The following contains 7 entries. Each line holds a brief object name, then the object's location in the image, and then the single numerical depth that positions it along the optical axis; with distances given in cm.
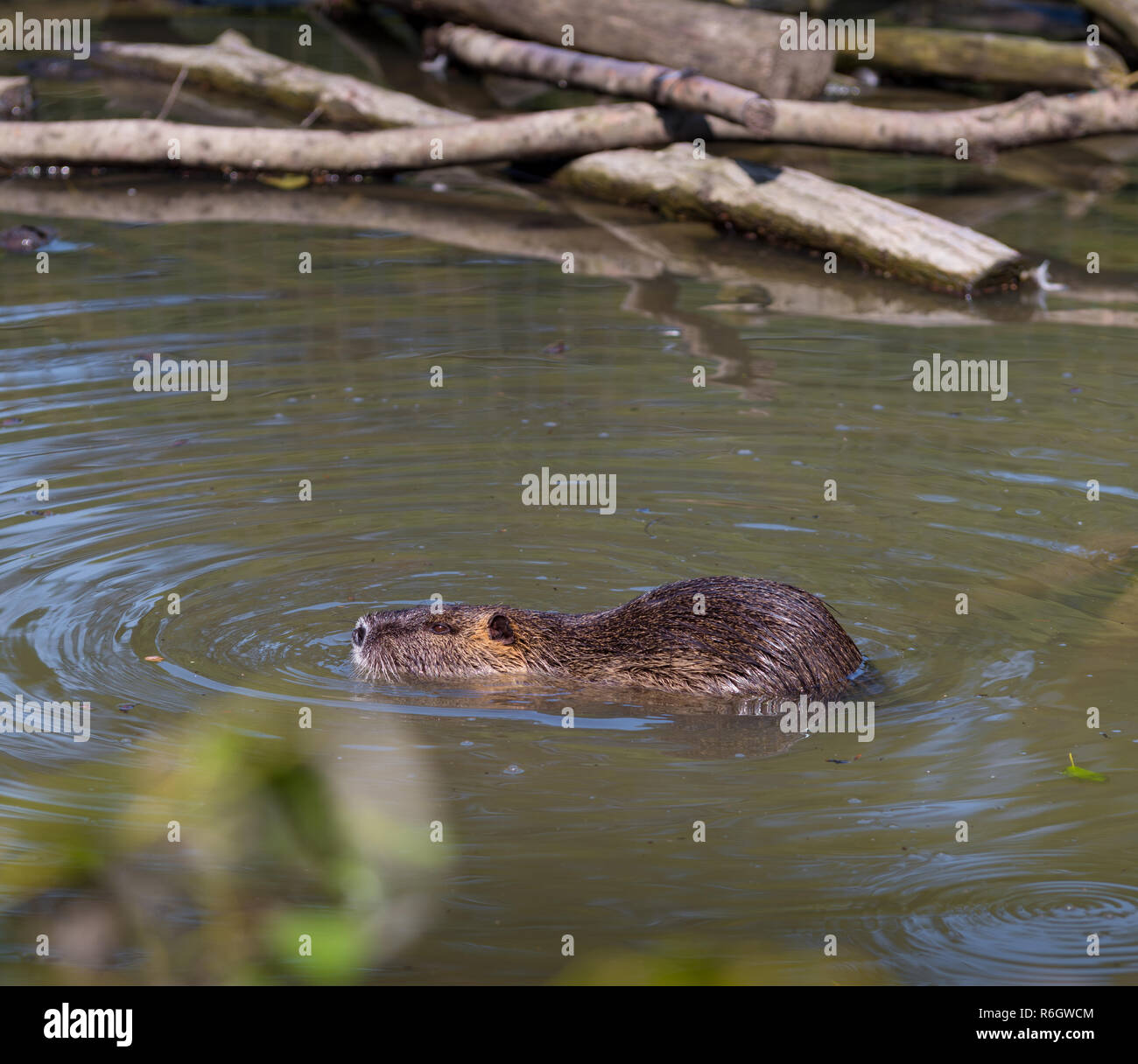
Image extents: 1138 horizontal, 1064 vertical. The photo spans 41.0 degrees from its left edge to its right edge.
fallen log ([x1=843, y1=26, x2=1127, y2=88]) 1588
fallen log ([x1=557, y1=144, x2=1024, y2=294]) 1082
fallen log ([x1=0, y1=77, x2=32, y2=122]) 1474
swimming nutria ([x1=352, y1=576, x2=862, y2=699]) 546
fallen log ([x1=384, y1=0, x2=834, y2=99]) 1314
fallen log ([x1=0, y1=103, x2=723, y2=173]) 1239
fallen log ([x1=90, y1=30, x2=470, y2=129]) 1417
